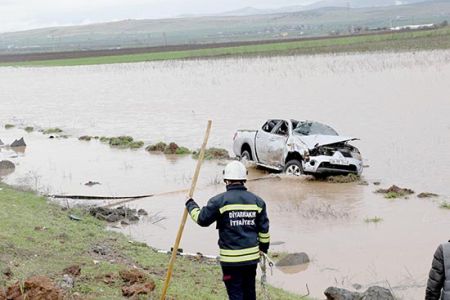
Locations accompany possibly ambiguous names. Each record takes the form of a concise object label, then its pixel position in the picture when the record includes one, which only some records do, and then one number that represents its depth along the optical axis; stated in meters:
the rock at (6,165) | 23.03
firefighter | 6.55
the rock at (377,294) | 8.30
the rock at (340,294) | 8.70
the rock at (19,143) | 28.36
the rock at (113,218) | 14.78
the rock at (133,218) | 15.05
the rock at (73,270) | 8.50
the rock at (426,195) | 16.72
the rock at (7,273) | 8.07
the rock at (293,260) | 11.74
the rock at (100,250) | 10.72
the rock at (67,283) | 7.95
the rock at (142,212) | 15.64
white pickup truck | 18.72
